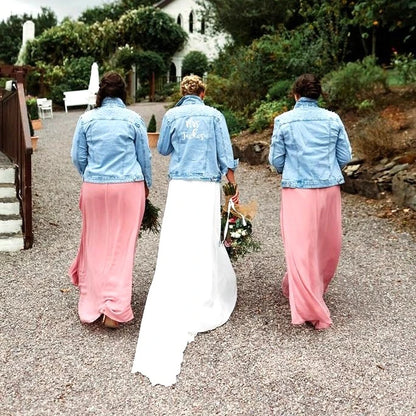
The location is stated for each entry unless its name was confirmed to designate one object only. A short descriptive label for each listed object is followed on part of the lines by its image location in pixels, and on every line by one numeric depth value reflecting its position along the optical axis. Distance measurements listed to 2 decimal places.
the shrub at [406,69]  10.63
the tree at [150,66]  27.95
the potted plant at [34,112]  16.70
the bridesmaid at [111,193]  4.27
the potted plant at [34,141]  13.25
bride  4.45
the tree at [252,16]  15.80
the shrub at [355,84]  11.28
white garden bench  22.41
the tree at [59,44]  26.50
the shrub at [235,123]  13.28
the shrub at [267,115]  12.61
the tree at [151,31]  28.36
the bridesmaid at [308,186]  4.39
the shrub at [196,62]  29.19
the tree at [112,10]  41.06
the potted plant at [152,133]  13.56
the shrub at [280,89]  13.27
